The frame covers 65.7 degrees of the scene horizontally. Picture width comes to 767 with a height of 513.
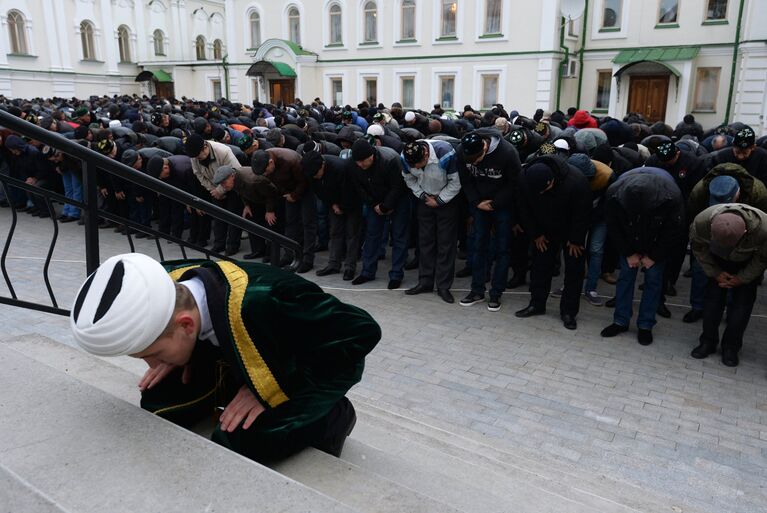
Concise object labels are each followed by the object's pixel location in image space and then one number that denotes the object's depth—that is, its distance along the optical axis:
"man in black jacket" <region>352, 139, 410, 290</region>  6.77
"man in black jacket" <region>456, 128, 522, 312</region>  6.05
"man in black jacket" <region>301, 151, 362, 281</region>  7.02
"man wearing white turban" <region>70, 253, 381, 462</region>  1.80
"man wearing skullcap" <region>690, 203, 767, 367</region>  4.47
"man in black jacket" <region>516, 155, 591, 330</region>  5.57
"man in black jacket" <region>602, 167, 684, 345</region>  5.13
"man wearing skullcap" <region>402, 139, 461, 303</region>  6.39
